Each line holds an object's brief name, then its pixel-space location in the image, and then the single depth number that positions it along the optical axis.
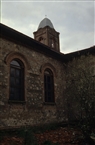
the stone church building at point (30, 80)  8.20
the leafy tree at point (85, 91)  6.77
